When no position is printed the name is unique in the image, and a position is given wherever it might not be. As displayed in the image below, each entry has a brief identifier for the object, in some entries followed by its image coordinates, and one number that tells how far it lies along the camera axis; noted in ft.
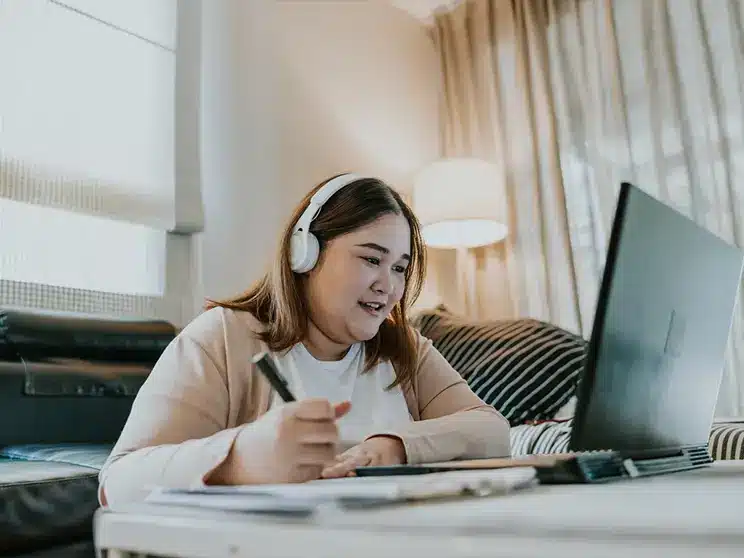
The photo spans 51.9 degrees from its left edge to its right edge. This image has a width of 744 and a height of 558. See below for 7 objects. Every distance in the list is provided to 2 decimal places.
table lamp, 8.96
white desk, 1.09
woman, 2.84
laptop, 2.05
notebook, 1.44
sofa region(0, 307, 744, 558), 5.22
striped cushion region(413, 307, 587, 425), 6.48
